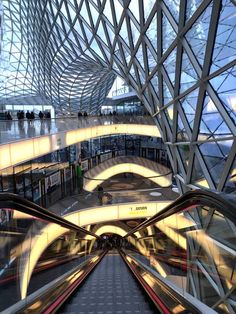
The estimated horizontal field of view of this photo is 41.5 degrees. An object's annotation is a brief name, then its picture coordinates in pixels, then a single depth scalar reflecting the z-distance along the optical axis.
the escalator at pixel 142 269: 4.46
